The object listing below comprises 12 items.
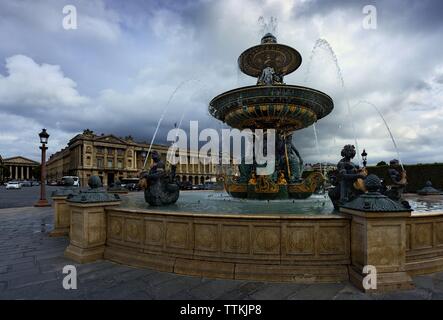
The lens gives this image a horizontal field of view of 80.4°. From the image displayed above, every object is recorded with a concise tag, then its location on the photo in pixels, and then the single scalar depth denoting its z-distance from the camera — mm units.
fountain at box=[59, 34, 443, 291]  3844
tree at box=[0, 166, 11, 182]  112112
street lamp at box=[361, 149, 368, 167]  21252
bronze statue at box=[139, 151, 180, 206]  7188
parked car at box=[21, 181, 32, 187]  74950
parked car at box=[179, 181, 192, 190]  29711
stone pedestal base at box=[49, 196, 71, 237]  7938
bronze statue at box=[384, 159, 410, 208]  6123
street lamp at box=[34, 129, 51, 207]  16855
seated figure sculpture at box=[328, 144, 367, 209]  5480
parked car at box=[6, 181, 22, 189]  52050
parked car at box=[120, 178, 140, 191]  58156
